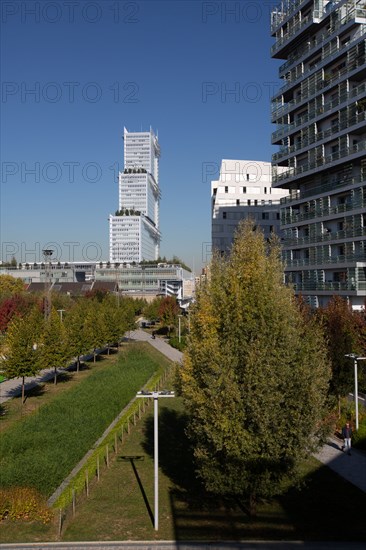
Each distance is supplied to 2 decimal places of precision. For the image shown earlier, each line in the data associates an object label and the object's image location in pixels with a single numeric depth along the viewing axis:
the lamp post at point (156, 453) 14.72
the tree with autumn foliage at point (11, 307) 64.31
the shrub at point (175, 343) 56.11
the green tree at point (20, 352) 31.34
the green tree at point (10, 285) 94.28
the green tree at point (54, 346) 37.04
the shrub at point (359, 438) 22.66
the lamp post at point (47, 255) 57.77
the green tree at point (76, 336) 41.25
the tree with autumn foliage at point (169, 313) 70.44
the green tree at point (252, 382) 13.96
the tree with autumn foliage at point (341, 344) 26.48
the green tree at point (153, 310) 84.19
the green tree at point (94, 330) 45.51
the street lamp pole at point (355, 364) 22.44
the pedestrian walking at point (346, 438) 22.02
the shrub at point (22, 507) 15.08
